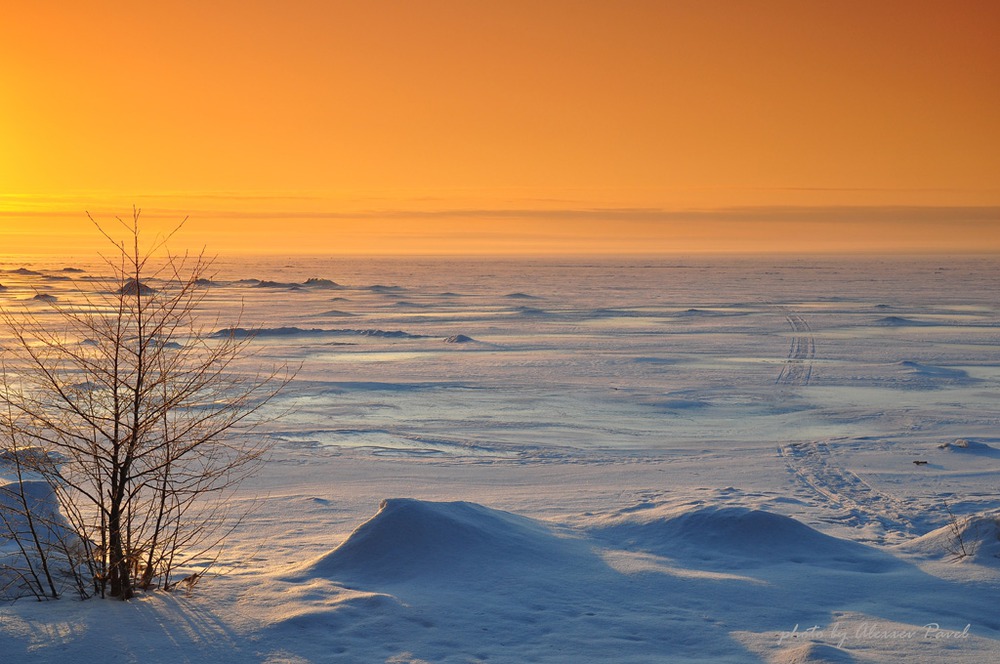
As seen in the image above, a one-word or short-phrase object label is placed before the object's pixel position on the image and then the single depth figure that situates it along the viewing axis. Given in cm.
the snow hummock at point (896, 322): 3662
